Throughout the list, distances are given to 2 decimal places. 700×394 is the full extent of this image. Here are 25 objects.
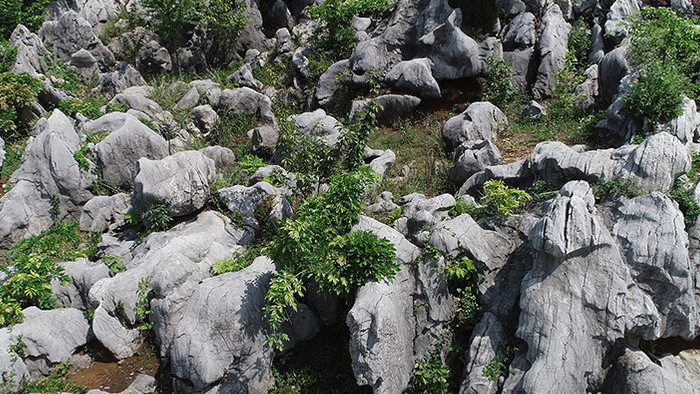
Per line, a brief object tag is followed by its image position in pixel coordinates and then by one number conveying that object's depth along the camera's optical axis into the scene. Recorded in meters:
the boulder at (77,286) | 9.02
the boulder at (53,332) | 7.95
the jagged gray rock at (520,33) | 14.06
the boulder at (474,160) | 10.52
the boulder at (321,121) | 12.12
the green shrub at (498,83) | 13.27
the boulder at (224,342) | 7.40
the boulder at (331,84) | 14.96
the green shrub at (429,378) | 7.02
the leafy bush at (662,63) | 9.46
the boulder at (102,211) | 10.95
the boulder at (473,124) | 11.88
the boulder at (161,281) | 8.19
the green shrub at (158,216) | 10.14
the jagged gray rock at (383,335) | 6.74
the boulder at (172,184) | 10.10
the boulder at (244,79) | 16.42
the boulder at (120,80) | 16.19
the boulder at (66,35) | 17.45
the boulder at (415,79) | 13.63
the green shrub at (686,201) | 7.05
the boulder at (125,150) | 11.72
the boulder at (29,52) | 15.02
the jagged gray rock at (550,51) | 13.31
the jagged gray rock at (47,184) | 10.72
